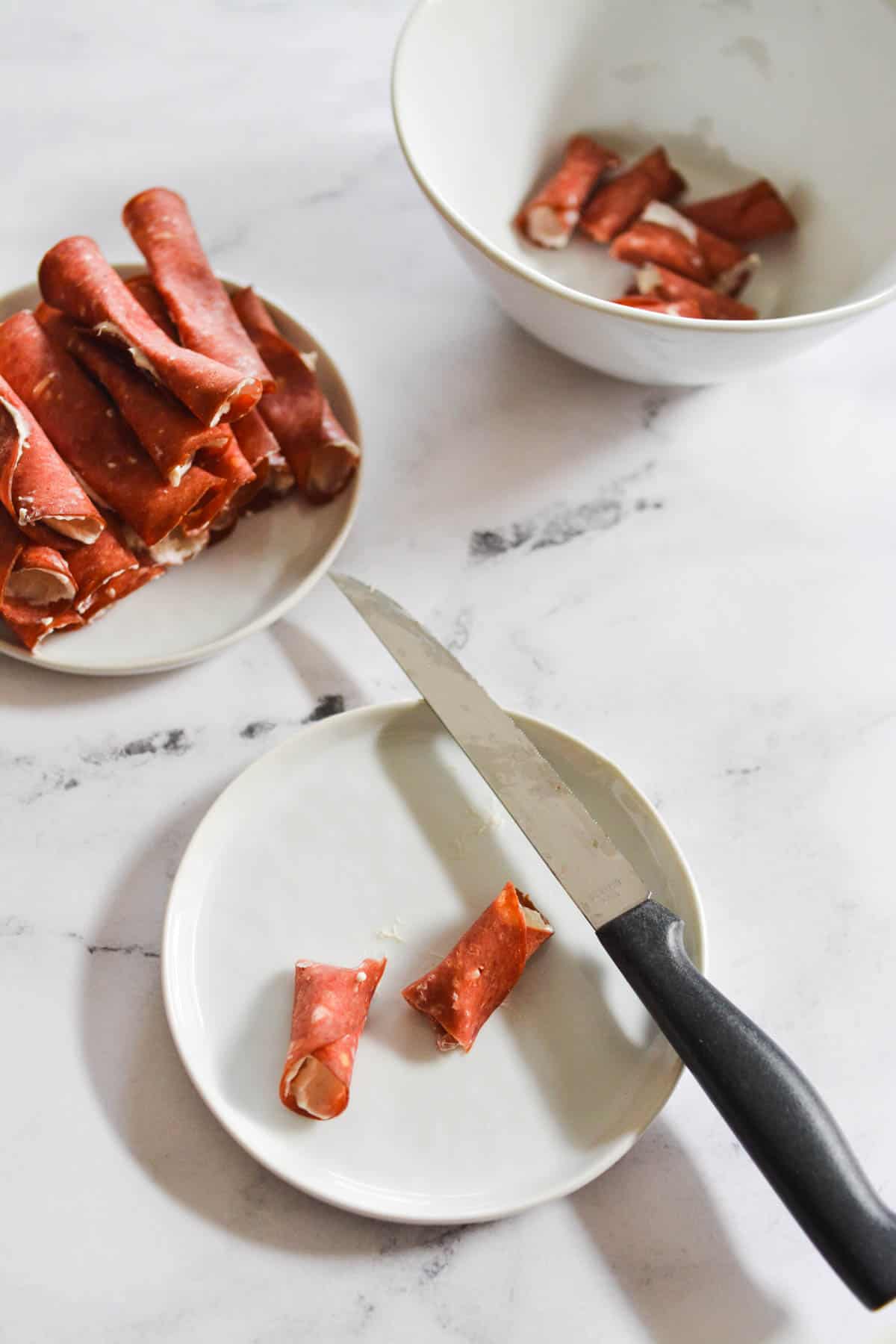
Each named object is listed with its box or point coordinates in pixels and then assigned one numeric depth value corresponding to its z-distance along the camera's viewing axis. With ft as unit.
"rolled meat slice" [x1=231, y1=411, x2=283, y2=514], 3.28
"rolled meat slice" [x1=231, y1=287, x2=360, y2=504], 3.42
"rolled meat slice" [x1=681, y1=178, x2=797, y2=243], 3.99
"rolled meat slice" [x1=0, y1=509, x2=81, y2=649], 3.05
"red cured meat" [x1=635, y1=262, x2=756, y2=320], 3.74
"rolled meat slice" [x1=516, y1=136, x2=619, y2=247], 3.95
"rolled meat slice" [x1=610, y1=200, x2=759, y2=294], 3.84
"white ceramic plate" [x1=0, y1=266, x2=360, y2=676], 3.24
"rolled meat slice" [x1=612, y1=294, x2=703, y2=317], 3.55
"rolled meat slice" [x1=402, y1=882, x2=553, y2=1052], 2.75
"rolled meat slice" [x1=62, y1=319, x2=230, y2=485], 3.08
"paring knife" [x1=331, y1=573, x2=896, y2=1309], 2.36
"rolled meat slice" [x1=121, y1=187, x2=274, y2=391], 3.31
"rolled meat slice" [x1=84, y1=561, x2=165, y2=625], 3.24
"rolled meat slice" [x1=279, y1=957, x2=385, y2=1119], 2.66
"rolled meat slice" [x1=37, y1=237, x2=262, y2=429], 3.03
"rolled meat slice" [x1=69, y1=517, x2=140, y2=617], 3.12
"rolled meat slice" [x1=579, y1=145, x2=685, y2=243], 3.95
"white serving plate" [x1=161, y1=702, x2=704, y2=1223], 2.69
